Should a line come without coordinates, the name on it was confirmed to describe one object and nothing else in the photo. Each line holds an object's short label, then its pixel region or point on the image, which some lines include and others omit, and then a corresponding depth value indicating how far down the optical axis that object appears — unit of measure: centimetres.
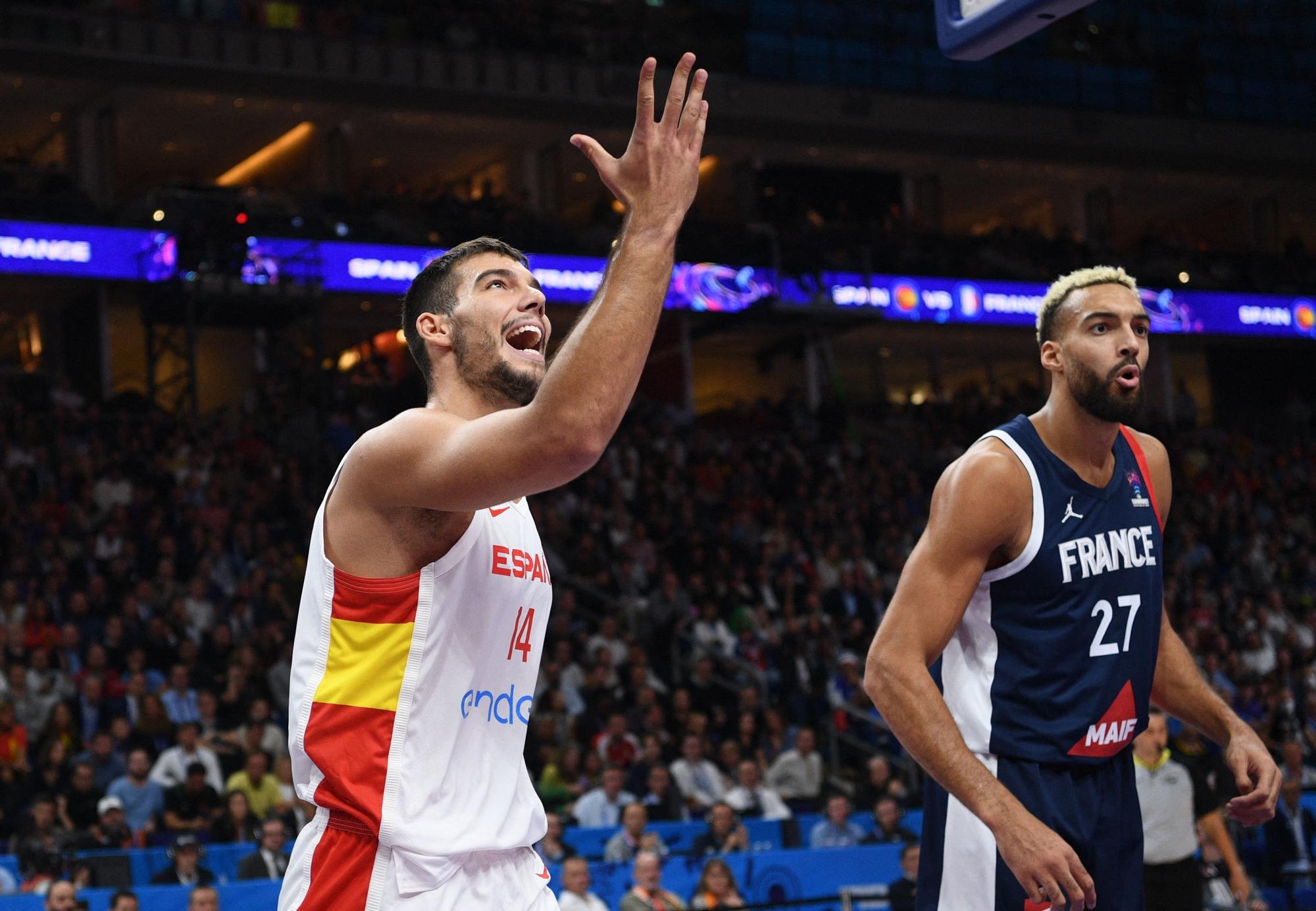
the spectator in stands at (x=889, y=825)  1248
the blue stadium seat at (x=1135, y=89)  3164
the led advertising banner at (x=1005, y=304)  2750
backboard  402
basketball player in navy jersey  415
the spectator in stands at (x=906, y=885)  1036
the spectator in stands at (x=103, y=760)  1164
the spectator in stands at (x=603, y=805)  1235
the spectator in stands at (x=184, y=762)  1168
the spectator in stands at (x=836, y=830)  1250
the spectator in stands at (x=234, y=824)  1112
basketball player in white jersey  307
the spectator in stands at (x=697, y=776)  1364
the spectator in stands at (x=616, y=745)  1375
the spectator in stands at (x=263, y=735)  1235
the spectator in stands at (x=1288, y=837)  1334
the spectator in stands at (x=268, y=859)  1023
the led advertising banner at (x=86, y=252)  2200
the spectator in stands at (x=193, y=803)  1134
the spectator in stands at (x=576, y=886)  994
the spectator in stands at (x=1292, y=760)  1457
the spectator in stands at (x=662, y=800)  1284
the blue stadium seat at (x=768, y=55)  2888
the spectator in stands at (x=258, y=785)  1157
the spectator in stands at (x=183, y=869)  998
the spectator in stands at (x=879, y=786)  1373
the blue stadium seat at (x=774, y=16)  2973
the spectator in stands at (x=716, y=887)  1068
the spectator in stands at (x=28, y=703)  1255
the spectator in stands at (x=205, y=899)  907
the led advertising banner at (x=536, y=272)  2306
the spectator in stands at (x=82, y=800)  1117
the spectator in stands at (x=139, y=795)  1131
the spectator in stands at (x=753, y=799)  1330
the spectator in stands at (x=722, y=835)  1169
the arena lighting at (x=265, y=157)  2812
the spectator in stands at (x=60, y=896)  873
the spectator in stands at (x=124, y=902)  896
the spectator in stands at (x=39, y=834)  1016
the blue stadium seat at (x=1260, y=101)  3250
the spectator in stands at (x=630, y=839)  1129
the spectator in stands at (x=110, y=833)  1072
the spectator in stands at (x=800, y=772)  1418
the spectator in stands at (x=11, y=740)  1175
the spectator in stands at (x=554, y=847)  1109
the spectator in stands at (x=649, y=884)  1027
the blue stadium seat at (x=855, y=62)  2939
